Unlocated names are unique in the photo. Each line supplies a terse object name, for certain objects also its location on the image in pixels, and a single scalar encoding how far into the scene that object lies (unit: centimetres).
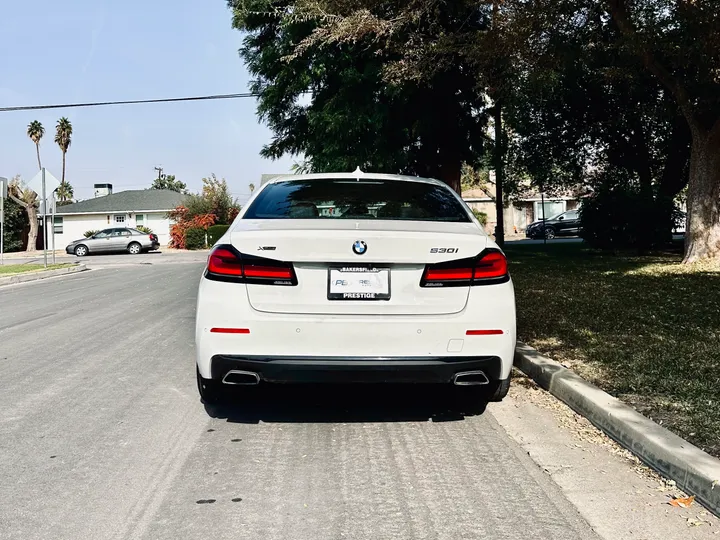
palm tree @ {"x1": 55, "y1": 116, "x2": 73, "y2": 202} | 6016
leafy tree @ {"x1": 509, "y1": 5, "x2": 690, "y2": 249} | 1486
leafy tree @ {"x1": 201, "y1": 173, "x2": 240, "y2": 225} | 4162
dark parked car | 3925
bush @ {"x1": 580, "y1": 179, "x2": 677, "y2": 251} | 1795
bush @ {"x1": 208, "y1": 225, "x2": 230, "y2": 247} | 3622
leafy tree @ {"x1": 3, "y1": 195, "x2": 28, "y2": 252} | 4478
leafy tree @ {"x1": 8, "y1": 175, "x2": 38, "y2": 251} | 4509
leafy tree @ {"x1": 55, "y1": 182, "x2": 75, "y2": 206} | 8025
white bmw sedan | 393
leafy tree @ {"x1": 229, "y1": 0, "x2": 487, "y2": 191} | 1809
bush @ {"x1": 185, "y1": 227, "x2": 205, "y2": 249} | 3838
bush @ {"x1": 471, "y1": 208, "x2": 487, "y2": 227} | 4526
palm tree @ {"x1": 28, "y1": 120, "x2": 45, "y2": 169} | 5928
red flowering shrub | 3938
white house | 4984
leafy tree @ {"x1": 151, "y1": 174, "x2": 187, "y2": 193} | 9944
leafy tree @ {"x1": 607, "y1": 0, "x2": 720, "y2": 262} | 1270
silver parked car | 3600
